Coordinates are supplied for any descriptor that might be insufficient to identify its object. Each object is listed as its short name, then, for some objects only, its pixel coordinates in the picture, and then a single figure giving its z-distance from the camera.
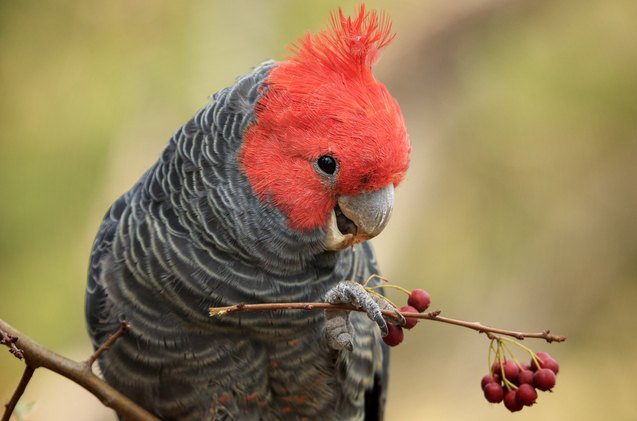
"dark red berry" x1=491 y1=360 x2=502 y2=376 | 4.27
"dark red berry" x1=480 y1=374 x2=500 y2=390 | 4.23
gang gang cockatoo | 4.83
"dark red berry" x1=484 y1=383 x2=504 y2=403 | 4.15
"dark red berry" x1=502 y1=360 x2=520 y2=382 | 4.19
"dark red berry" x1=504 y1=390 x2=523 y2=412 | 4.11
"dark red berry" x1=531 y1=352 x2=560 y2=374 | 4.13
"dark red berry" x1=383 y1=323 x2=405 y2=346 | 4.24
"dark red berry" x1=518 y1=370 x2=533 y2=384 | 4.11
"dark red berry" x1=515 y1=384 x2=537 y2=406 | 4.03
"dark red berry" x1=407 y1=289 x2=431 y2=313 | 4.07
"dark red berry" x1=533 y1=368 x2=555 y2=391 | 4.03
